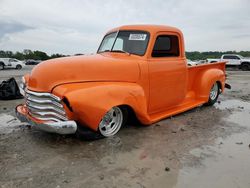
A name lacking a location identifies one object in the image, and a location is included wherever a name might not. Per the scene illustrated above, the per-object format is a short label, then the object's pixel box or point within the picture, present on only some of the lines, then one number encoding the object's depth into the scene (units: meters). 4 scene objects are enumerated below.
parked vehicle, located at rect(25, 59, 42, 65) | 33.86
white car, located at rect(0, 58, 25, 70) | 22.55
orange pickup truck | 2.80
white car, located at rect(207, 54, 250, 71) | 21.06
